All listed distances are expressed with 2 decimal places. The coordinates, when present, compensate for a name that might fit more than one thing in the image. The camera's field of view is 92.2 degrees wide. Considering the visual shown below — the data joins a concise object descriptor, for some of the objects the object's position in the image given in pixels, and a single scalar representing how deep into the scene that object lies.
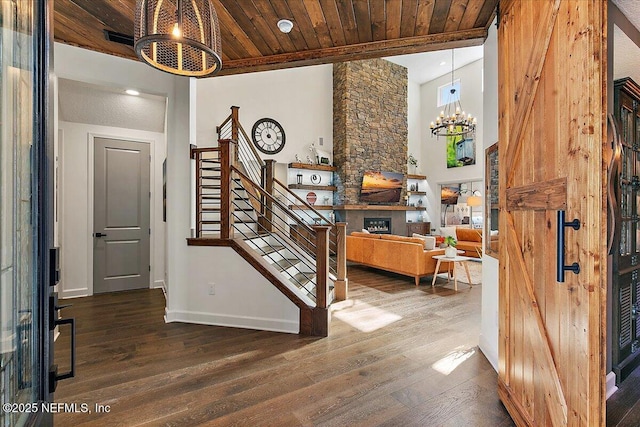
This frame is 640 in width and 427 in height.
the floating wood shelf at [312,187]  7.62
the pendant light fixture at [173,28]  1.57
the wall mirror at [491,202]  2.54
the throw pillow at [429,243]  5.56
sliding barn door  1.18
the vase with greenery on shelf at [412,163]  10.33
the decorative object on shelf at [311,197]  8.01
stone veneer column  8.26
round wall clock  7.30
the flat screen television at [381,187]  8.52
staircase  3.15
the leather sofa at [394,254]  5.36
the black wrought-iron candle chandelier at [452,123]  6.75
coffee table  5.07
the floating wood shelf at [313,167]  7.54
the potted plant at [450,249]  5.19
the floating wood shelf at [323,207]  8.04
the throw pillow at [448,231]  8.79
